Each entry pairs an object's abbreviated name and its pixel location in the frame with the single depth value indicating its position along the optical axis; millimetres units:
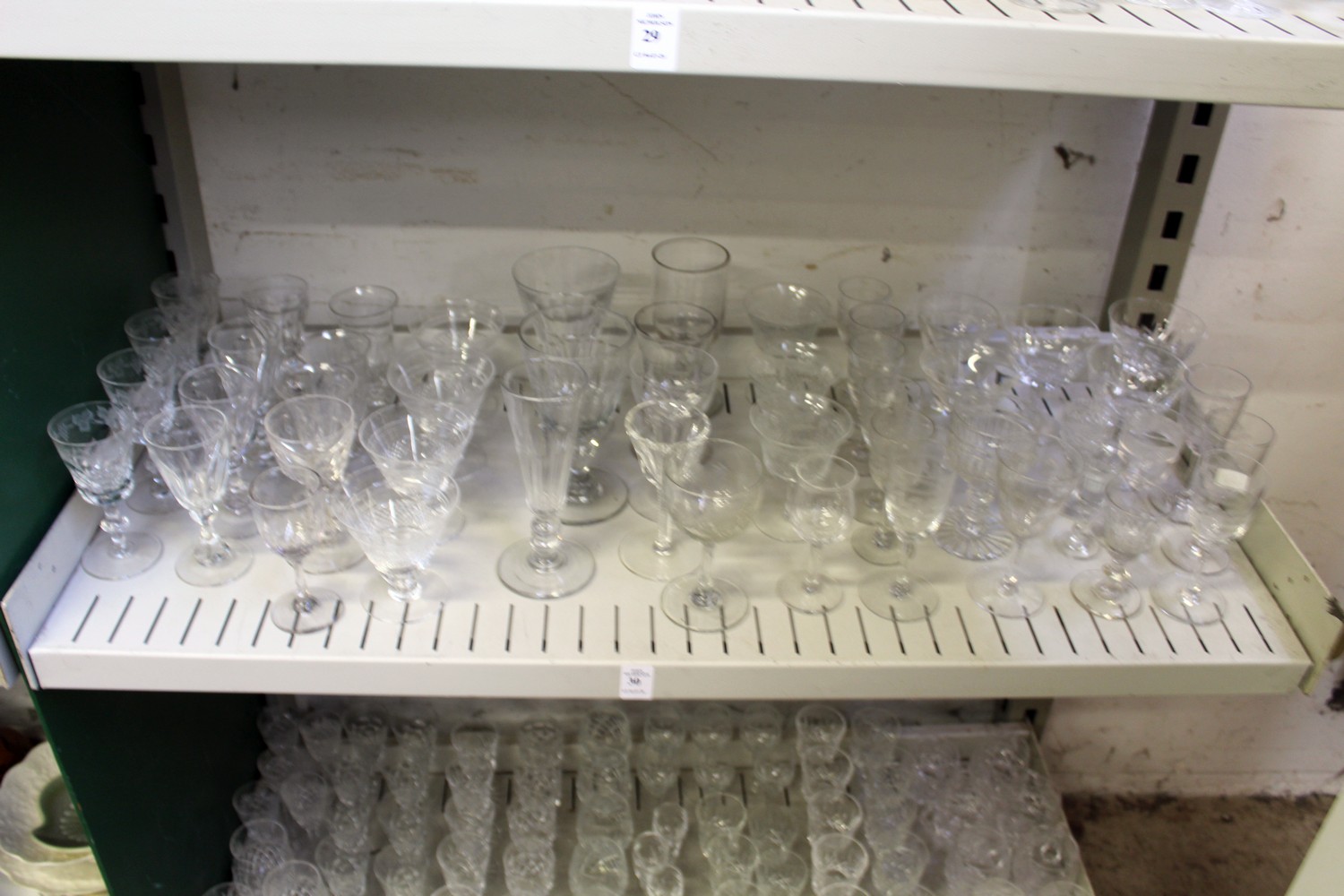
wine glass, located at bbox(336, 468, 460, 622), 1152
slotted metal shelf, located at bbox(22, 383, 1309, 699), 1103
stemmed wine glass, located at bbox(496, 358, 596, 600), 1149
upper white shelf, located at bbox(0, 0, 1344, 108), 814
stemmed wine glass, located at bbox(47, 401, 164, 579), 1172
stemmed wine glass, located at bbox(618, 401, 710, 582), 1203
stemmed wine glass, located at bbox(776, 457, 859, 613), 1179
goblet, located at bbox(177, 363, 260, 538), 1266
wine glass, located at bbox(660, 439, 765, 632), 1154
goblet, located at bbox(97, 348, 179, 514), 1257
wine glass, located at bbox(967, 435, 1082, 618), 1168
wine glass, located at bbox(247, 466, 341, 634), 1146
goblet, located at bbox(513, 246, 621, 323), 1389
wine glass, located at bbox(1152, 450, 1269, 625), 1210
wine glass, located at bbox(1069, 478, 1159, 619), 1208
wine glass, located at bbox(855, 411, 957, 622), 1186
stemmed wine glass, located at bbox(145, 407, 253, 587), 1160
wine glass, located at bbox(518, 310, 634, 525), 1271
